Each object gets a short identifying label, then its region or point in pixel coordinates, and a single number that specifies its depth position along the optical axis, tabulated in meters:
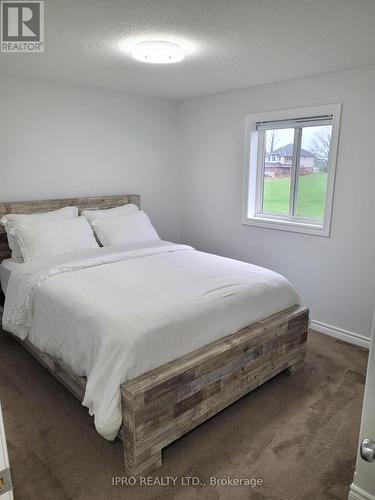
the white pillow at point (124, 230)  3.42
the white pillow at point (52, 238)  2.95
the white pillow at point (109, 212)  3.54
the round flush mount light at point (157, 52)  2.22
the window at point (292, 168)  3.15
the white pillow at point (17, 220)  3.05
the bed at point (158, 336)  1.79
